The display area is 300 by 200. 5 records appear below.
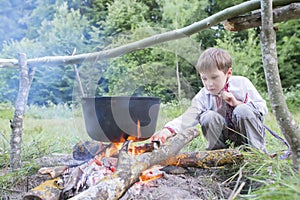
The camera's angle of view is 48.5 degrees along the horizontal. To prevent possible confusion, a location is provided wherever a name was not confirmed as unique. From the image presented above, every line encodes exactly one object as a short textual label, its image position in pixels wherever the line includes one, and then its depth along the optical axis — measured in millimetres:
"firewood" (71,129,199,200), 1440
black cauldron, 1852
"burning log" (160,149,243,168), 1924
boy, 2275
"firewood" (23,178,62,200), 1672
